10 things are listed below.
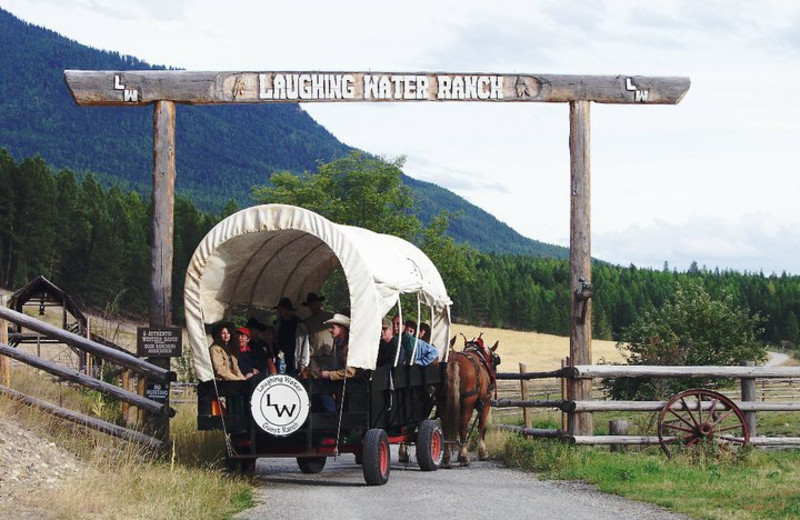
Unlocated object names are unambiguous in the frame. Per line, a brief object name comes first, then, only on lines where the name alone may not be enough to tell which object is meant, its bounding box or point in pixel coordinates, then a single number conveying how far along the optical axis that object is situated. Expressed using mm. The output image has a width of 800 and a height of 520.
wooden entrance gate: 16500
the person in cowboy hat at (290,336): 14500
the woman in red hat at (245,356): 14211
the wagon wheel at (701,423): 15289
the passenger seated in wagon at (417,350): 15543
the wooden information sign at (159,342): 15516
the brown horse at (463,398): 16516
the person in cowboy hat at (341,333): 13828
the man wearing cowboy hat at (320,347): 14477
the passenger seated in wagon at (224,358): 13761
